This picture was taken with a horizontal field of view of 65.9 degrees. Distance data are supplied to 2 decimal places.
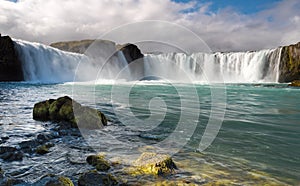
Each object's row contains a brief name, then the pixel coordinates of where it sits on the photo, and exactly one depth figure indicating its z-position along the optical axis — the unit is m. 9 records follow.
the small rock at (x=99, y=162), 4.95
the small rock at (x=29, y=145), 5.87
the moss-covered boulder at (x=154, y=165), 4.80
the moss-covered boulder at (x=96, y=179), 3.97
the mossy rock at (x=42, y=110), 9.88
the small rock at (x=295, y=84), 41.35
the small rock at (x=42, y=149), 5.74
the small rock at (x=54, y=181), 3.49
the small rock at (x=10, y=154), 5.20
